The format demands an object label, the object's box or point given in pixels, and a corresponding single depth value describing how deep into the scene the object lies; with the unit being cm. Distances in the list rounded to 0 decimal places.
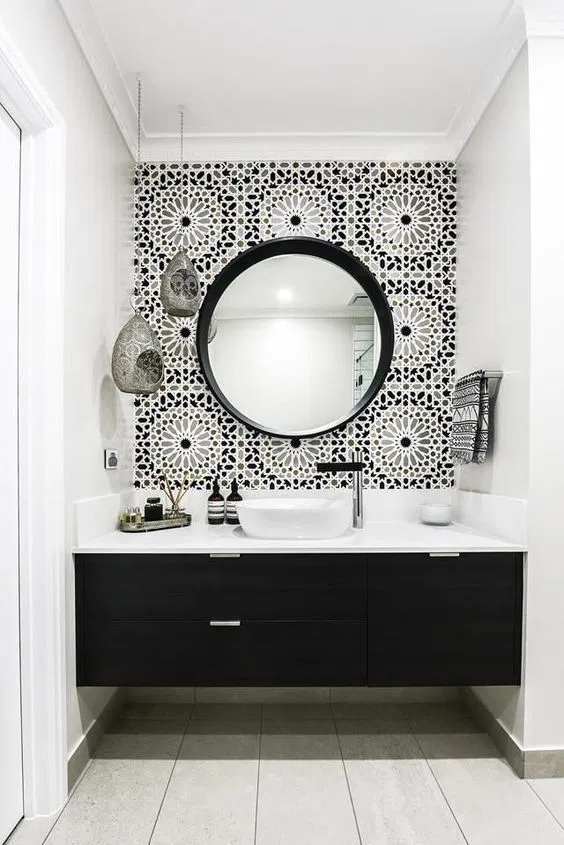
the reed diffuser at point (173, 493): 275
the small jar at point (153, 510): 261
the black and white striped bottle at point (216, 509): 273
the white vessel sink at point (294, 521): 226
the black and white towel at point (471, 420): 243
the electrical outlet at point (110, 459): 248
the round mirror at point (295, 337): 287
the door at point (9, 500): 179
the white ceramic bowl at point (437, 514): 265
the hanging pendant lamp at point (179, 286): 265
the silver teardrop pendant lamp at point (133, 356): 246
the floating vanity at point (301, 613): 218
